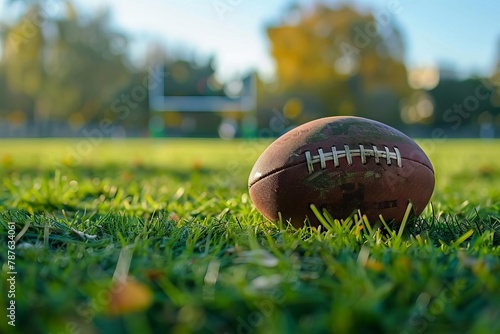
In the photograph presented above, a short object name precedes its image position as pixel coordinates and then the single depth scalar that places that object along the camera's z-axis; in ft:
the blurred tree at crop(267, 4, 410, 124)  92.53
